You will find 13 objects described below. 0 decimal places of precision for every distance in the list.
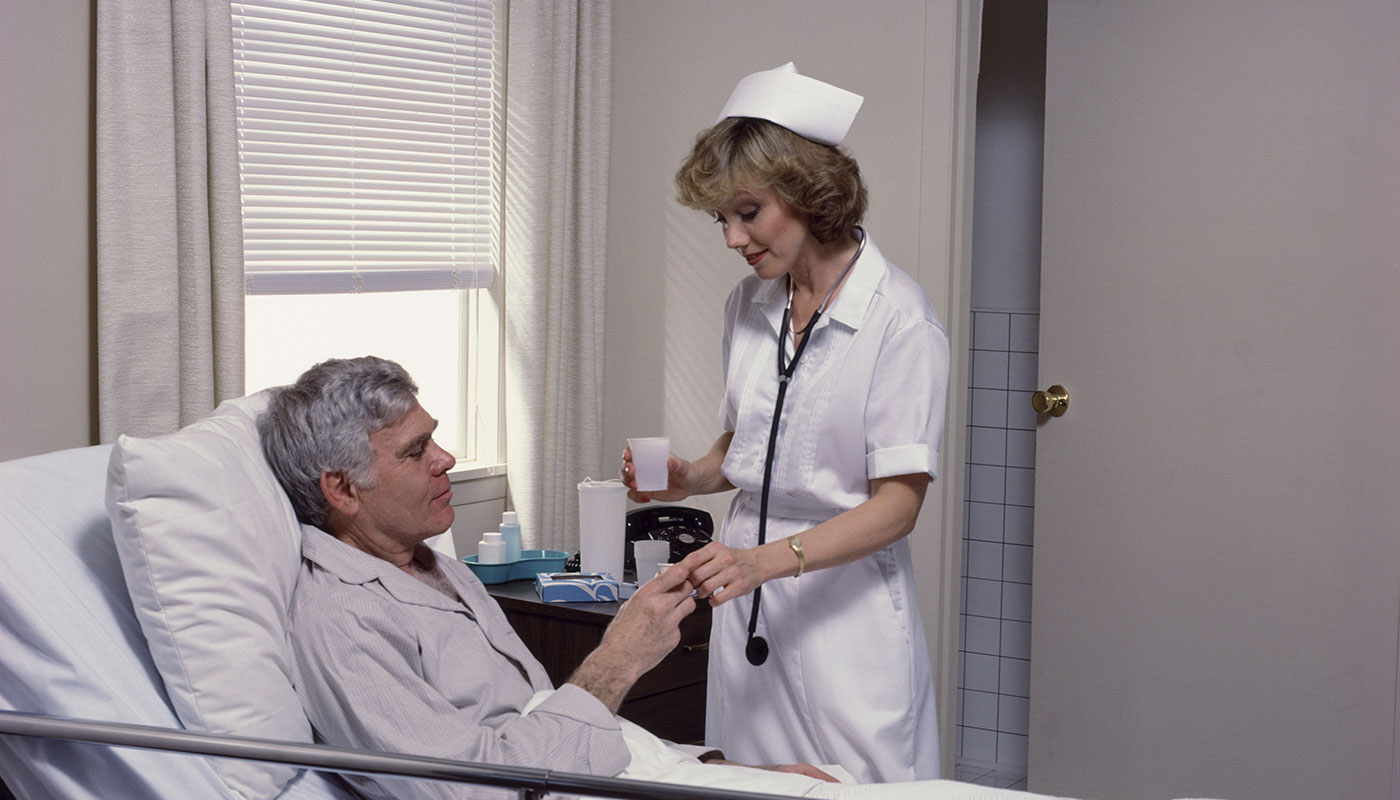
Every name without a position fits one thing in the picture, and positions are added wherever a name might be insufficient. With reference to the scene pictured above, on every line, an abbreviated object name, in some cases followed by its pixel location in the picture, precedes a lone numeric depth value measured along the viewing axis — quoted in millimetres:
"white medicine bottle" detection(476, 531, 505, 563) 2742
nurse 1847
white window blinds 2719
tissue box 2568
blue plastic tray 2750
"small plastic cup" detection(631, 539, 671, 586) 2727
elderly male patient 1490
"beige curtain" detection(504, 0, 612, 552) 3207
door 2666
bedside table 2535
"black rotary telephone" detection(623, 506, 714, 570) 2883
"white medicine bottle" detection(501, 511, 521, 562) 2811
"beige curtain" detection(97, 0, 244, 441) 2281
